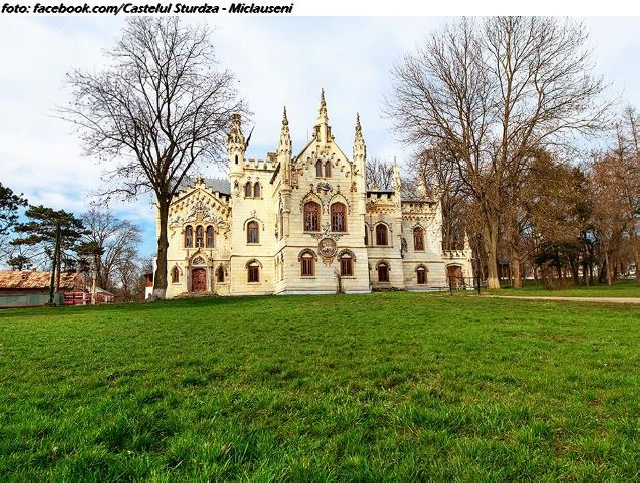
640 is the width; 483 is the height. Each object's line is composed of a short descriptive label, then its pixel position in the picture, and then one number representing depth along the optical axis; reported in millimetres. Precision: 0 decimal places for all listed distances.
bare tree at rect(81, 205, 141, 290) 57344
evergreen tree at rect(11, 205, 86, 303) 42250
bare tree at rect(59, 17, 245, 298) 26844
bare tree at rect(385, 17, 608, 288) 29672
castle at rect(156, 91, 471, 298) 35594
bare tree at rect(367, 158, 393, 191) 57688
